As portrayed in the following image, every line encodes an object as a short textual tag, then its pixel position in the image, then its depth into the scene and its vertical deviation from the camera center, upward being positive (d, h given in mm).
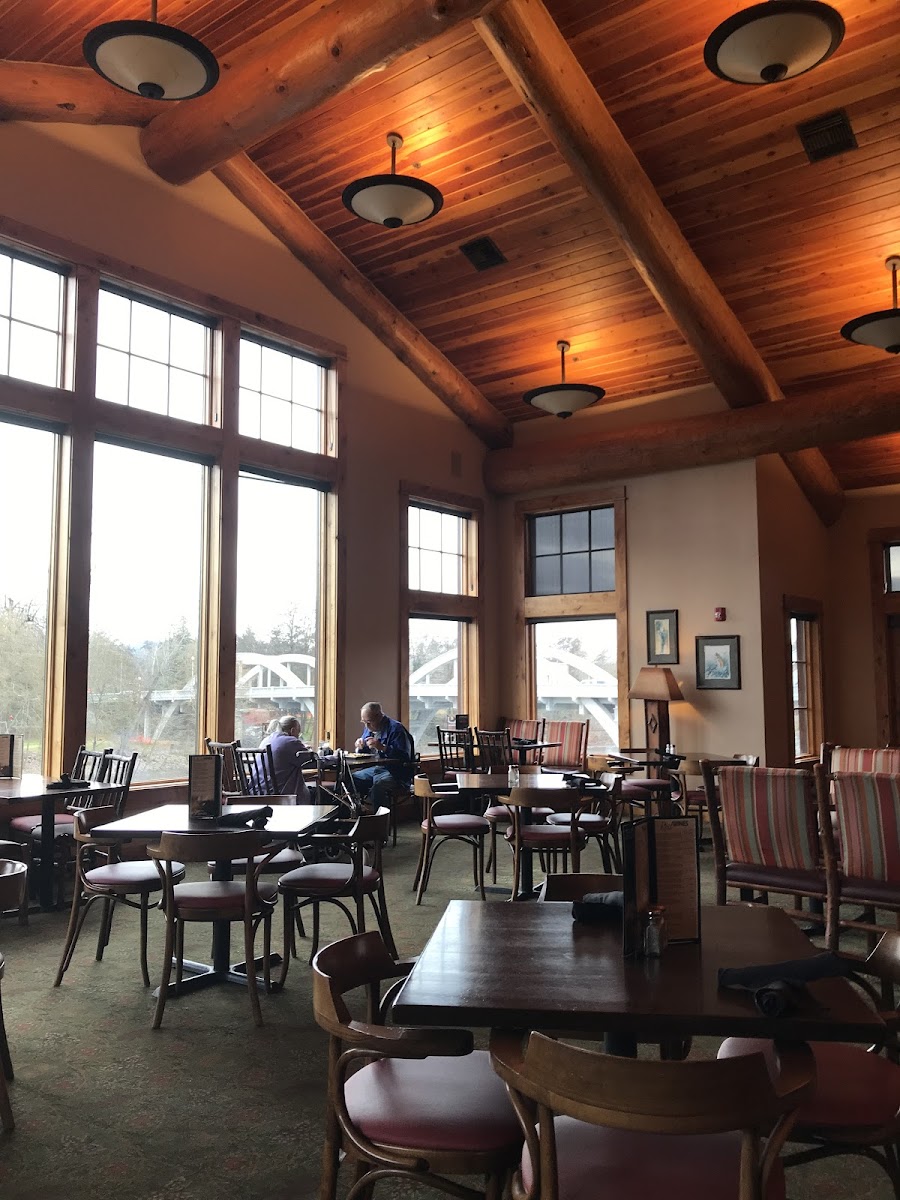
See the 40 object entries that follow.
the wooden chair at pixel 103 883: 4109 -837
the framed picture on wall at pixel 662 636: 9242 +491
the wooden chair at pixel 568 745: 9047 -553
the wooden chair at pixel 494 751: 7359 -523
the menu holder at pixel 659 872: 2066 -408
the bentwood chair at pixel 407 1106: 1743 -822
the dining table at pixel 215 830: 3953 -593
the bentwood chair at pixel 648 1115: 1389 -641
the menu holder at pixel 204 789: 4199 -444
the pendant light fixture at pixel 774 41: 4449 +3129
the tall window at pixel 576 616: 9711 +748
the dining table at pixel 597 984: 1723 -592
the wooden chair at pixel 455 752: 7824 -607
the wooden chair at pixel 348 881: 4062 -830
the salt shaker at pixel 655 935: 2062 -539
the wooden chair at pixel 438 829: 5445 -833
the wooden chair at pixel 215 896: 3646 -826
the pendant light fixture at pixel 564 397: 7840 +2422
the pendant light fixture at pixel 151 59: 4496 +3093
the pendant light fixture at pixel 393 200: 5949 +3119
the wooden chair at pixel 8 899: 2758 -619
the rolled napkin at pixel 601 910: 2367 -557
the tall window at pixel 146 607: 6887 +619
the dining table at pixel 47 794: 5152 -564
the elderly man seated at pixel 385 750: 7875 -515
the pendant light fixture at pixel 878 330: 6406 +2443
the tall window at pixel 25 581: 6355 +739
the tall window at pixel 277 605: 7910 +714
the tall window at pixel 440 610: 9555 +793
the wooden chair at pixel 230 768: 6711 -567
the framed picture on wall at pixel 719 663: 8820 +221
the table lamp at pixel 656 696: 8797 -87
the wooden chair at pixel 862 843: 3873 -653
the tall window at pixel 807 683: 10211 +31
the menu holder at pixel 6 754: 5781 -389
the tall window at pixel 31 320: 6453 +2551
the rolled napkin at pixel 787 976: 1760 -559
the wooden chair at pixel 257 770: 6625 -570
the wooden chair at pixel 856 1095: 1830 -828
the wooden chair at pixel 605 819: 5402 -798
